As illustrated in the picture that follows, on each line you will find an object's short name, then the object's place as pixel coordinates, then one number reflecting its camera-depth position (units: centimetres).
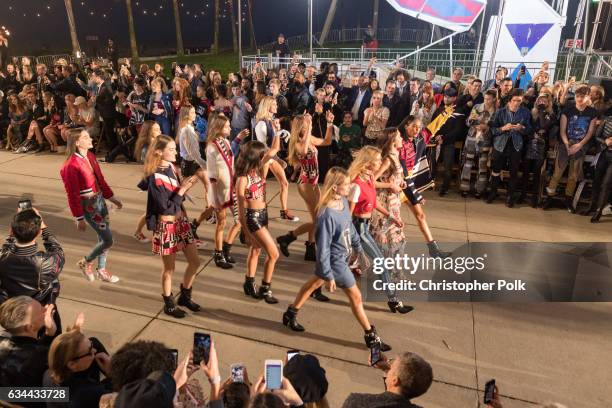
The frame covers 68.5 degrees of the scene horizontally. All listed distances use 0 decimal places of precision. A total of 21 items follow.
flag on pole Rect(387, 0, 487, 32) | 1282
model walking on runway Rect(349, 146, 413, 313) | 436
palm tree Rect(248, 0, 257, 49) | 3609
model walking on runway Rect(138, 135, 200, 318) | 407
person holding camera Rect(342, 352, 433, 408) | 209
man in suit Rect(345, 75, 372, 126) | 858
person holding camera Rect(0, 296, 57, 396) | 241
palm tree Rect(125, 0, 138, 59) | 2848
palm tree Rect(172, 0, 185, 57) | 3105
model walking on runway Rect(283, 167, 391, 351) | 370
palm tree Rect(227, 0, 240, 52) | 3528
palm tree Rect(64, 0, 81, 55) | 2319
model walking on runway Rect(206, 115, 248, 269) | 514
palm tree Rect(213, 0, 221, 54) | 3441
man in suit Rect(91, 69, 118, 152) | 958
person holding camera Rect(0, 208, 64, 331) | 307
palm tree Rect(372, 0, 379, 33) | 3542
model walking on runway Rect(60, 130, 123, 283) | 459
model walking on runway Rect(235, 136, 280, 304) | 434
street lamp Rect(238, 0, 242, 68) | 1252
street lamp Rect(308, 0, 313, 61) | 1434
